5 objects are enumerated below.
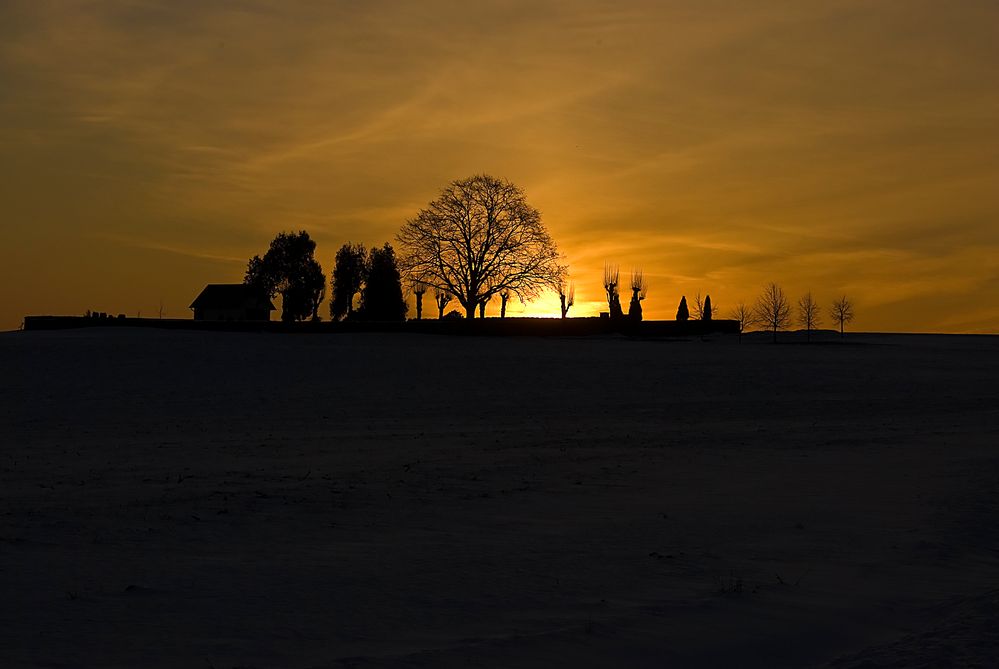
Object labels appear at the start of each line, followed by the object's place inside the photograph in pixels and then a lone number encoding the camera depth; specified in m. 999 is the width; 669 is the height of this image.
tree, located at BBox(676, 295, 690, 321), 120.31
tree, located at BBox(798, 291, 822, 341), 148.75
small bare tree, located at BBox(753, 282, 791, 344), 139.75
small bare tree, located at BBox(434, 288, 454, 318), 111.60
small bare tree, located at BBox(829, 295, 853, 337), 153.38
